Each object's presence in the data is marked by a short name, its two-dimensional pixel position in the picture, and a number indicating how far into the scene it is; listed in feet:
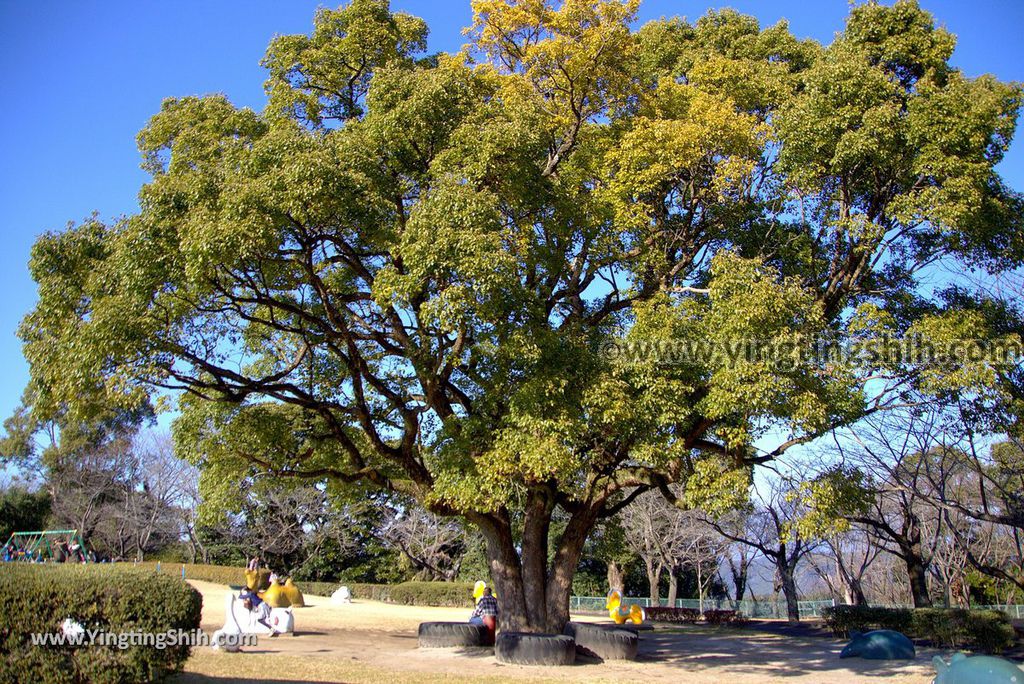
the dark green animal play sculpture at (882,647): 48.91
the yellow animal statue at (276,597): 65.00
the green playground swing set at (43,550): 84.97
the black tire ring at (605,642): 45.55
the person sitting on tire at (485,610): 48.91
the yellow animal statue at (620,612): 73.38
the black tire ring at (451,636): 46.52
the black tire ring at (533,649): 39.99
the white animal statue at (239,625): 37.76
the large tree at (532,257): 35.32
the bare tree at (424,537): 112.88
